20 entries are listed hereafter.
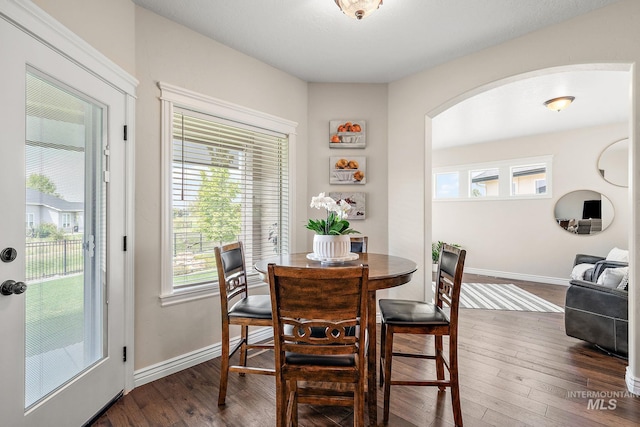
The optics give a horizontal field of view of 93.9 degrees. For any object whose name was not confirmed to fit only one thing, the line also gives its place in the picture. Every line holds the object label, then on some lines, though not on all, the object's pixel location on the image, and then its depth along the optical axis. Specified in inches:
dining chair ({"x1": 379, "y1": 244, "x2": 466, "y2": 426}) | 66.3
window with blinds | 94.6
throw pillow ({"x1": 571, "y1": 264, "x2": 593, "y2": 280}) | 158.6
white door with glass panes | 50.2
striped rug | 155.7
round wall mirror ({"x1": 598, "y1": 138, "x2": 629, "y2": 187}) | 186.1
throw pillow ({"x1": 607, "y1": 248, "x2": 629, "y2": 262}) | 156.3
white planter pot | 78.3
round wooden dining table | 64.6
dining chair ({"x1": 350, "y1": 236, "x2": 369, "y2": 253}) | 106.7
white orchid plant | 80.0
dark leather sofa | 98.1
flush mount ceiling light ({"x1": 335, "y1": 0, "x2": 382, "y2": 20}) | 68.2
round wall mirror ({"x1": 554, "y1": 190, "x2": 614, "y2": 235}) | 193.2
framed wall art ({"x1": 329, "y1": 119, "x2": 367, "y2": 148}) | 130.6
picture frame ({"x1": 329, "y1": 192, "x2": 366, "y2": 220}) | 131.8
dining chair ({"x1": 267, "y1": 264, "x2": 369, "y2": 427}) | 50.5
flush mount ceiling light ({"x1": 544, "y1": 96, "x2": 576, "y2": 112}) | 142.1
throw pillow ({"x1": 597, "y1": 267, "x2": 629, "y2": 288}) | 106.2
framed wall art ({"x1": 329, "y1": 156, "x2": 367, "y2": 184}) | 131.1
